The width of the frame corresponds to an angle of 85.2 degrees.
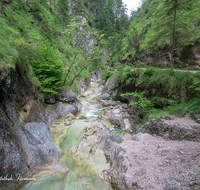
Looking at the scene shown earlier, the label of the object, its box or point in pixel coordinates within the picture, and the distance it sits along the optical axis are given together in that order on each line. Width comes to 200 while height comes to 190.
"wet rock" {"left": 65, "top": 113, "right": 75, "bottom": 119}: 10.87
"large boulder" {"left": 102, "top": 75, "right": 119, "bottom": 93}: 18.63
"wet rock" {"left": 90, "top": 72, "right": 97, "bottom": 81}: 39.17
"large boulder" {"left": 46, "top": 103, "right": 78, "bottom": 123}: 9.65
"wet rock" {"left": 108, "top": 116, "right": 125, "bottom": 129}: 9.46
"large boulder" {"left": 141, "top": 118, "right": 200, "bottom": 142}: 5.36
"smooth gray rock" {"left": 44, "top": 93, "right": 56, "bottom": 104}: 10.61
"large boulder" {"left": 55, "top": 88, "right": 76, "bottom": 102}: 11.94
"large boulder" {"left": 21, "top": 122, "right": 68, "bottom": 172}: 4.91
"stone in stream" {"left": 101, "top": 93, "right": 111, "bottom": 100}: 17.72
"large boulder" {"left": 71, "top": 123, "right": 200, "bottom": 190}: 3.55
